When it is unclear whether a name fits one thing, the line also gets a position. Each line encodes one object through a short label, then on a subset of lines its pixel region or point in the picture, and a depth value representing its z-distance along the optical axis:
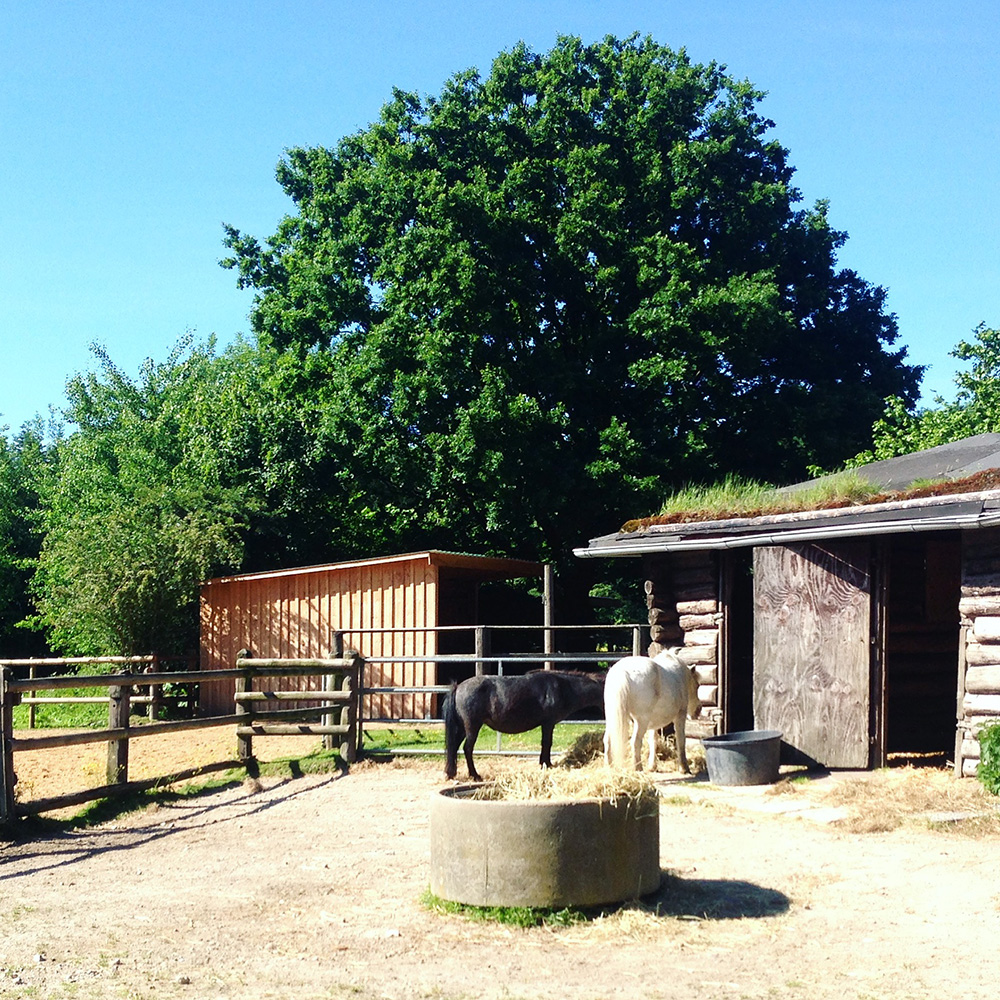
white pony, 9.63
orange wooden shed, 17.50
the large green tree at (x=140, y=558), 19.91
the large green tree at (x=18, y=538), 31.33
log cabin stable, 10.06
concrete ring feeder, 6.17
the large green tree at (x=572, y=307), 21.19
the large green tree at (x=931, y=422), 21.42
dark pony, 10.49
